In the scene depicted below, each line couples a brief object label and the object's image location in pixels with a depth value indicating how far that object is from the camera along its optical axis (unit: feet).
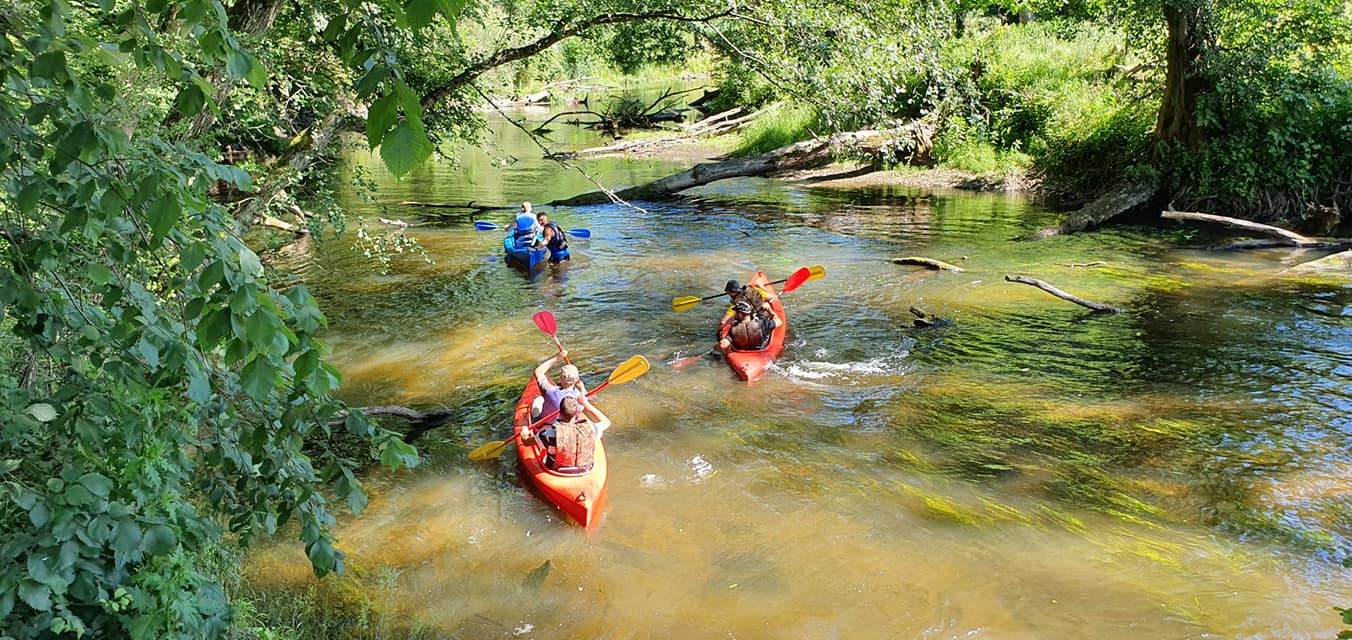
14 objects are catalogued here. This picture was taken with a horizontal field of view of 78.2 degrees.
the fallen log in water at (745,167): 59.26
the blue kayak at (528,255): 42.57
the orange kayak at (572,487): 18.88
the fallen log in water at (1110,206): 48.01
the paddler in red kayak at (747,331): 29.07
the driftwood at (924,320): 31.83
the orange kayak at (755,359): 27.66
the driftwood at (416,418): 21.67
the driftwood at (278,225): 43.42
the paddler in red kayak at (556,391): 21.85
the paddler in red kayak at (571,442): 20.02
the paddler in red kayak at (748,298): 29.63
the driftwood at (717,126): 80.28
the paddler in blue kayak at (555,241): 43.70
